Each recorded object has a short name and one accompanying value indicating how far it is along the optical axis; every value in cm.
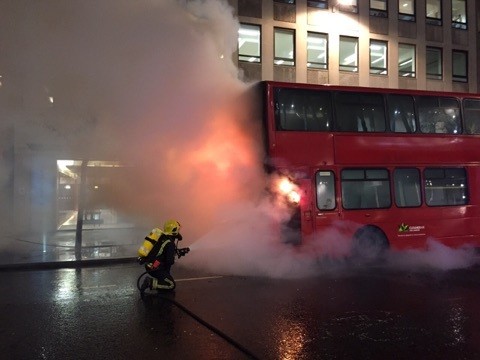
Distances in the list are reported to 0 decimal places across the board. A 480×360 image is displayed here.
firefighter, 574
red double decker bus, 783
